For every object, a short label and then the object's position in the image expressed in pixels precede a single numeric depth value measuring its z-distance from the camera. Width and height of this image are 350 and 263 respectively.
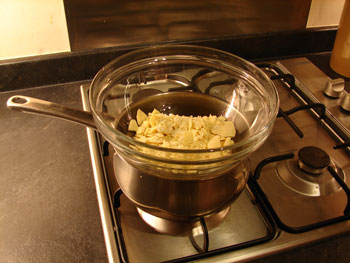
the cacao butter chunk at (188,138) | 0.52
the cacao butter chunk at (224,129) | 0.55
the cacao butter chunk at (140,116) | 0.58
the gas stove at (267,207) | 0.50
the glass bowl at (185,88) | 0.58
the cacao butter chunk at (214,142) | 0.52
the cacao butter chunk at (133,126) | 0.57
